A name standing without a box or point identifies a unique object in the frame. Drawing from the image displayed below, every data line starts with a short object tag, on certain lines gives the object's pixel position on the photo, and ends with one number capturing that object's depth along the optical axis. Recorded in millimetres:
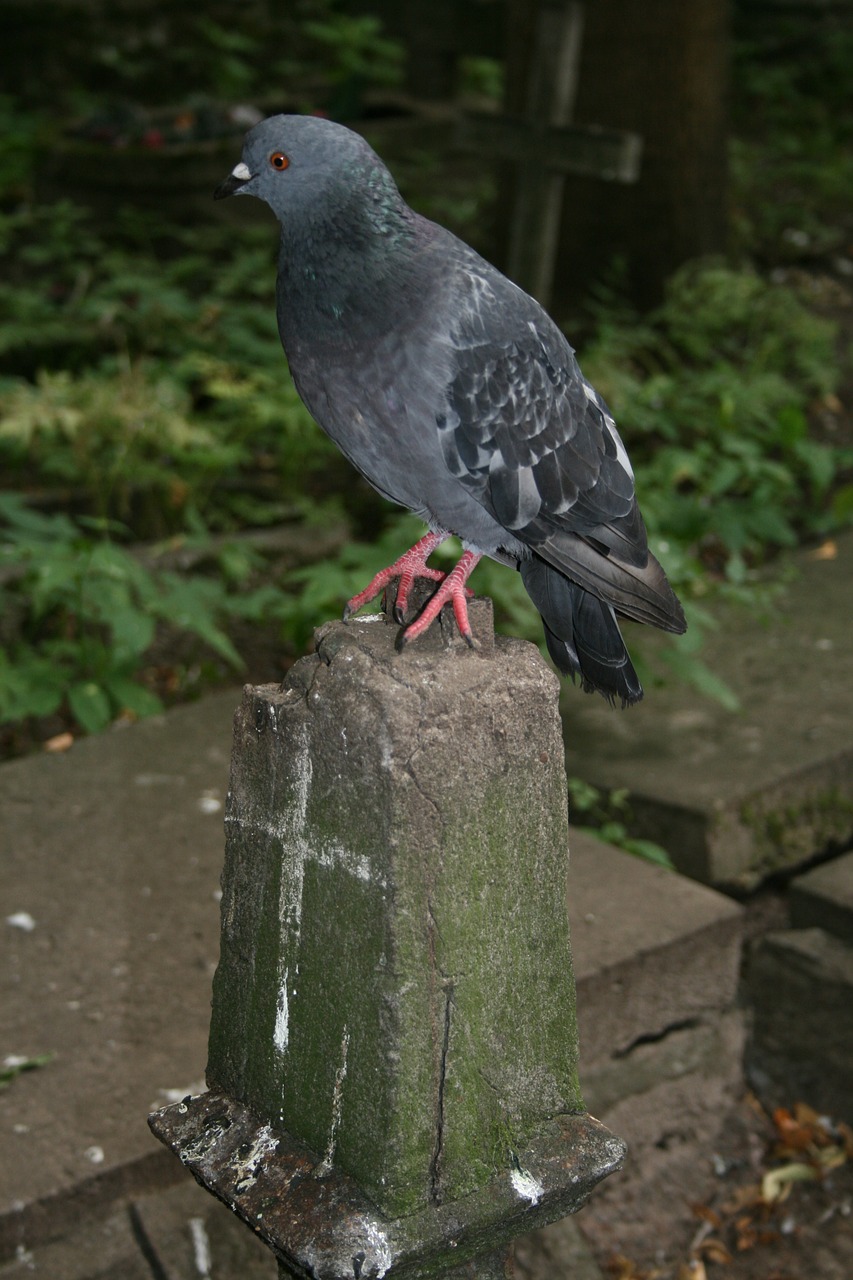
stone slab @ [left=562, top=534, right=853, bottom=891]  3730
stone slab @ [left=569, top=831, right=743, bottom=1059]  3119
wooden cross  5980
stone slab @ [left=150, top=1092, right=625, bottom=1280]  1645
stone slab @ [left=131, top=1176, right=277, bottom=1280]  2523
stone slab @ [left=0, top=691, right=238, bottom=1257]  2527
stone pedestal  1651
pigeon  1945
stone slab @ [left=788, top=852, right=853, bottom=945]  3521
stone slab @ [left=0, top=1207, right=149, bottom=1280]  2426
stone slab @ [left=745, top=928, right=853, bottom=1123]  3424
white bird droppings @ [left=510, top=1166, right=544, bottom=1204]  1732
